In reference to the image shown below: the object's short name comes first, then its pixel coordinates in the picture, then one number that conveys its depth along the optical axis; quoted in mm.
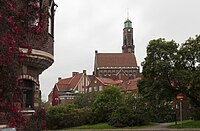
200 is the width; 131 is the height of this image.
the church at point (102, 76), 84438
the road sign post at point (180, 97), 30519
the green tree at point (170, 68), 31969
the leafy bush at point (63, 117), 37219
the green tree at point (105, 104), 39469
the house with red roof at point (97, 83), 88319
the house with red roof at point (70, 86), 83875
